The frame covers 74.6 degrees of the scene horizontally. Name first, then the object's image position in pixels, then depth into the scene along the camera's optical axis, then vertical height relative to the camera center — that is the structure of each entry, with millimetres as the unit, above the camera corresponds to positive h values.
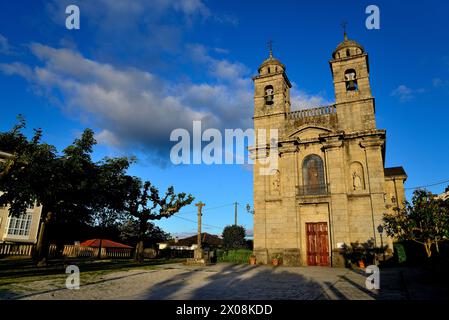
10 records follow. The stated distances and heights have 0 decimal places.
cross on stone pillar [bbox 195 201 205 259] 20172 +756
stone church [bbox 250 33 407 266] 20078 +4973
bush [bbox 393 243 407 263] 18469 -335
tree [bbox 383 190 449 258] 12039 +1204
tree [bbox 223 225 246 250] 34156 +856
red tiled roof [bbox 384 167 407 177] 31180 +8171
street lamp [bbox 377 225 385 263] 18778 +1028
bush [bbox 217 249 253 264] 22500 -844
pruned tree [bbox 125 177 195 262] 23422 +3121
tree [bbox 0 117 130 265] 14680 +3262
